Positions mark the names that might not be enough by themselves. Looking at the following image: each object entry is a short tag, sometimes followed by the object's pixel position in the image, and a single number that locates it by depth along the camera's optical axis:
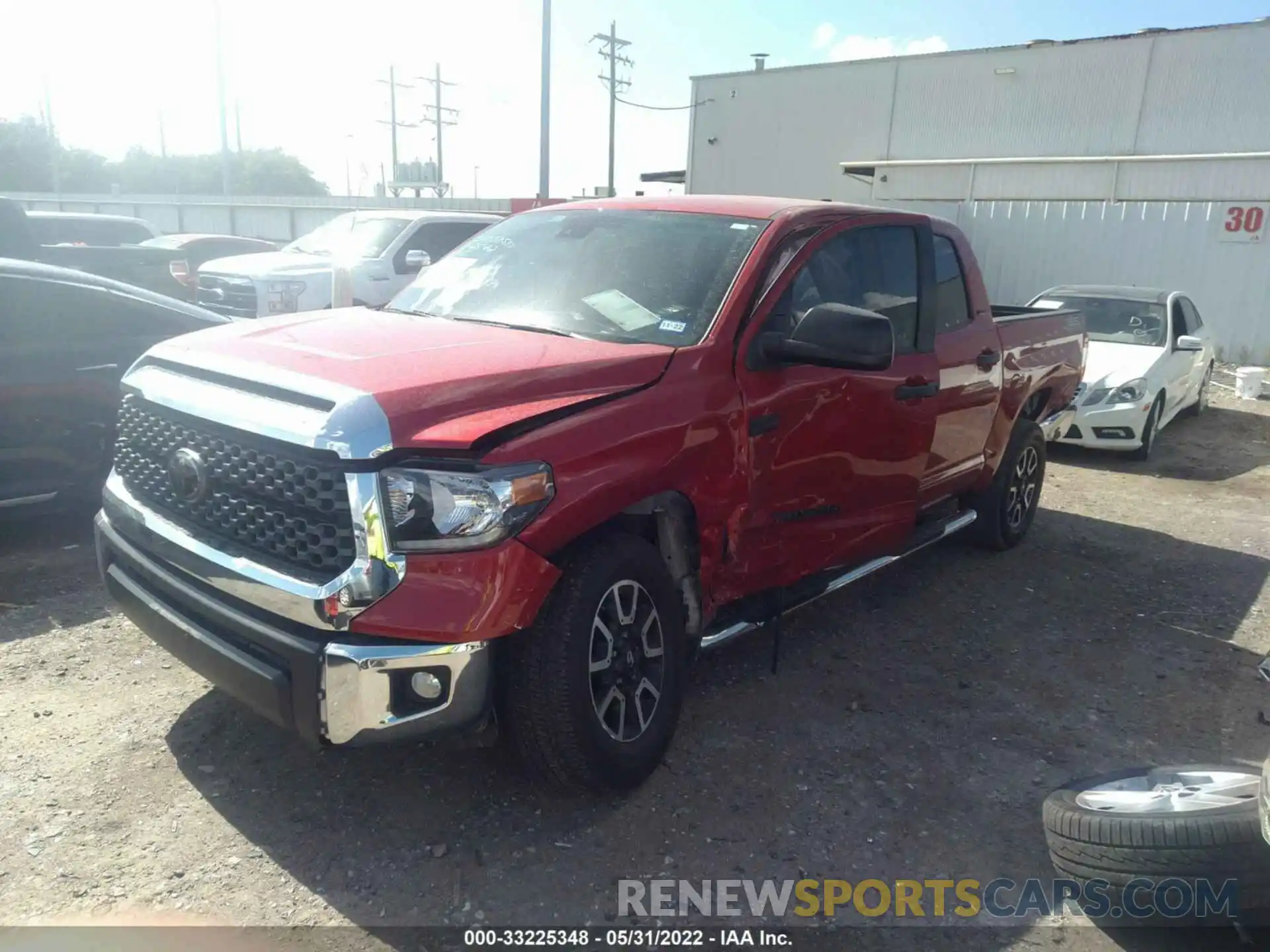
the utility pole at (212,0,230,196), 30.78
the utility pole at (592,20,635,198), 38.97
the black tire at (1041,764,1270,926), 2.32
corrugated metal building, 16.86
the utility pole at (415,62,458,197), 54.11
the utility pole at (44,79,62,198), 42.22
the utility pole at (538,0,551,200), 20.09
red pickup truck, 2.59
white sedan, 8.95
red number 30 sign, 16.09
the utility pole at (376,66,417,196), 54.22
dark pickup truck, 9.49
